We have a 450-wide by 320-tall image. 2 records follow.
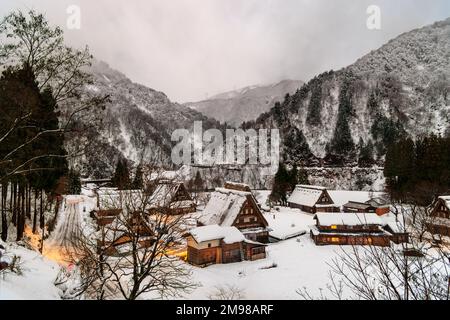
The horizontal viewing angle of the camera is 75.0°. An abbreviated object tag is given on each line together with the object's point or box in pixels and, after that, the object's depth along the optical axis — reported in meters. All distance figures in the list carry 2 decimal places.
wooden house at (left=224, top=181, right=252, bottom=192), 55.38
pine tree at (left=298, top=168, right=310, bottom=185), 77.50
